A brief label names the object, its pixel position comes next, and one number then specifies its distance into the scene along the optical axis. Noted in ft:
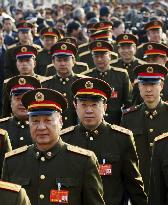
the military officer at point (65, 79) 51.14
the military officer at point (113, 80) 55.96
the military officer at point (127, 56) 65.20
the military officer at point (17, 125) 39.98
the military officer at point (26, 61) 56.28
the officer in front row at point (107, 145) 34.76
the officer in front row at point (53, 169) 29.28
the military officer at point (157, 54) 58.05
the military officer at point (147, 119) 41.05
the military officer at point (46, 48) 73.88
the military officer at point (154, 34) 76.07
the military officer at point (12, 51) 73.61
